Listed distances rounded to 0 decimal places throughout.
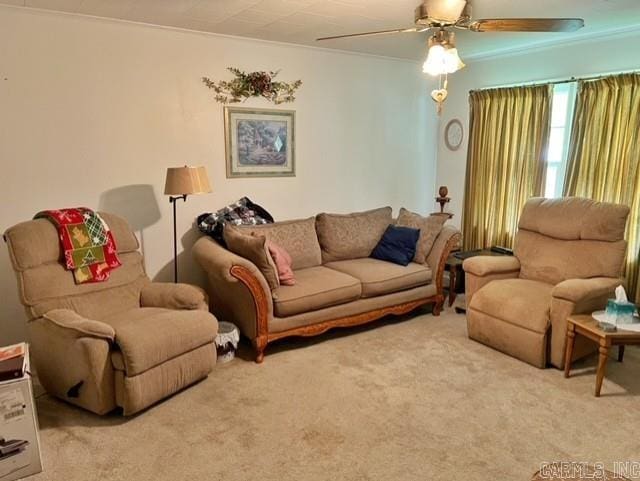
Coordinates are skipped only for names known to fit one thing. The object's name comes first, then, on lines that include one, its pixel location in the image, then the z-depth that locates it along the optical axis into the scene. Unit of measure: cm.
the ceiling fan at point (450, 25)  234
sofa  327
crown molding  317
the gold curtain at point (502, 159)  442
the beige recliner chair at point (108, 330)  250
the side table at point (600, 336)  274
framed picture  411
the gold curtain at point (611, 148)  372
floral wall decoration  399
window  423
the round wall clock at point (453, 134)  527
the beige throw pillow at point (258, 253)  329
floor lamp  345
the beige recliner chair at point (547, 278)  314
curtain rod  379
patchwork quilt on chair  296
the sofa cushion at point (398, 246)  416
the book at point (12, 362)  216
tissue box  285
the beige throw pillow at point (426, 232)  420
